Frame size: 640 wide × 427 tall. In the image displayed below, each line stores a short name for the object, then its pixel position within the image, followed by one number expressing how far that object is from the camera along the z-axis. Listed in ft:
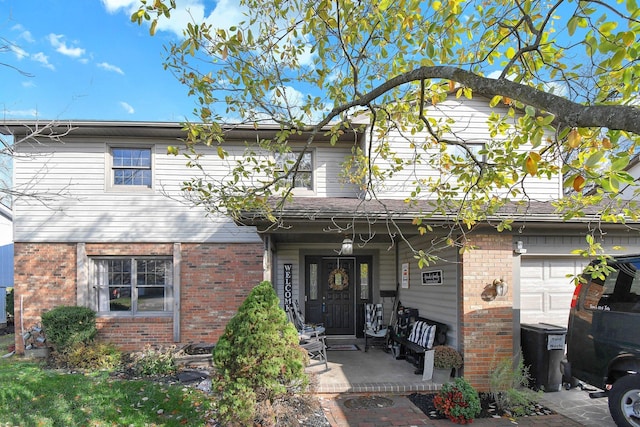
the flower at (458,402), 15.93
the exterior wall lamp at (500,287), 20.02
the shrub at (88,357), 24.40
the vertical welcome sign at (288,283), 30.39
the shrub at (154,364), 22.61
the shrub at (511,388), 17.17
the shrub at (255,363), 13.98
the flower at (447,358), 19.57
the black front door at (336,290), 32.30
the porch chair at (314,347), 22.67
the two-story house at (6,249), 52.60
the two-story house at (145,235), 28.14
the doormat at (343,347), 28.94
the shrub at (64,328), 25.53
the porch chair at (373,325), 28.86
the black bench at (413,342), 21.80
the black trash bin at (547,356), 19.10
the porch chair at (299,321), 26.58
